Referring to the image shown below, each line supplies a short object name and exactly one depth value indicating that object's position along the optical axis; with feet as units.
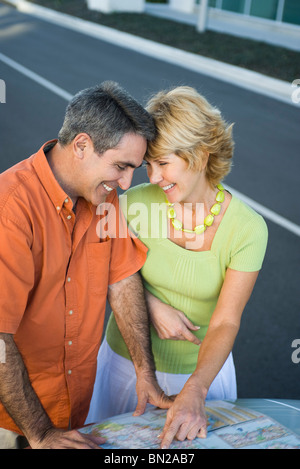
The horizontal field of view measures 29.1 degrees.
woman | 8.42
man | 7.02
